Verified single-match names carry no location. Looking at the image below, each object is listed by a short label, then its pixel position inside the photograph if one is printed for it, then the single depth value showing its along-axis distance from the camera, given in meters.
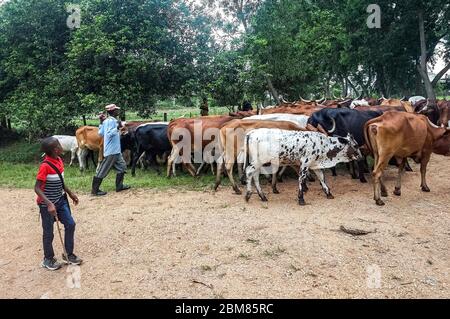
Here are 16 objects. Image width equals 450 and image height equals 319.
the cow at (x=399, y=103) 13.11
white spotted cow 7.76
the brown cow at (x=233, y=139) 8.97
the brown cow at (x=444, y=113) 12.30
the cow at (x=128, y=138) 11.96
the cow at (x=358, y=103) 13.24
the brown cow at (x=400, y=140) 7.67
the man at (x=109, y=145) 8.81
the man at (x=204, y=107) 15.75
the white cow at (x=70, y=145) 13.32
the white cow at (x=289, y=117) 10.09
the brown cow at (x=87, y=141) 12.04
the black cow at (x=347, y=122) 9.18
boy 4.98
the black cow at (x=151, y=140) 11.31
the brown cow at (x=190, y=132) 10.60
